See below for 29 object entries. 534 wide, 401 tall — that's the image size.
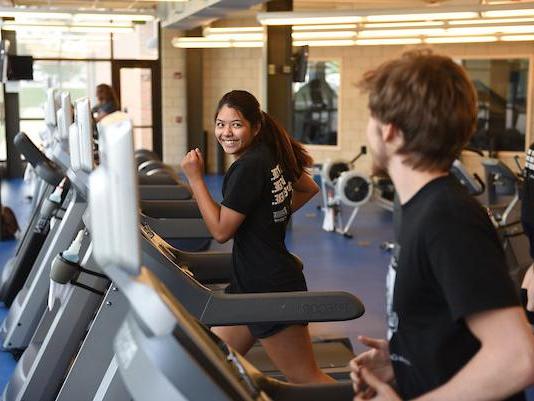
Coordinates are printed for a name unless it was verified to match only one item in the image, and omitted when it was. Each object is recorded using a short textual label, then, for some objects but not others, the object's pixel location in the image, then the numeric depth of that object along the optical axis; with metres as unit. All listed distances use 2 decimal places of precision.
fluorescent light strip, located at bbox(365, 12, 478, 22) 6.13
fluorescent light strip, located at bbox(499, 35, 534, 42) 7.71
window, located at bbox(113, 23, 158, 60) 15.17
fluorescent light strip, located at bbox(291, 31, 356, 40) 7.32
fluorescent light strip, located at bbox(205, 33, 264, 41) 8.94
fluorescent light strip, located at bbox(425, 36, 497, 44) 7.87
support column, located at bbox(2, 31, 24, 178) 14.43
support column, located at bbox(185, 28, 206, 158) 15.26
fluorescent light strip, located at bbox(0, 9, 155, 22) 8.13
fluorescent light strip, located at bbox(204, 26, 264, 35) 8.34
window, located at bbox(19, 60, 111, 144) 14.86
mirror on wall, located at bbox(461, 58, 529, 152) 13.33
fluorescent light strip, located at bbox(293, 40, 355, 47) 8.12
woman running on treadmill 3.06
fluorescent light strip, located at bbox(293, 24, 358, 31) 7.09
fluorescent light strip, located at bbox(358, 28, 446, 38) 7.11
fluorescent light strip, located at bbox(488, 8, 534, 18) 5.72
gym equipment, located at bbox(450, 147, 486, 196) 6.67
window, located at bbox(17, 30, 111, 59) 14.88
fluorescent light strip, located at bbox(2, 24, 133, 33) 8.95
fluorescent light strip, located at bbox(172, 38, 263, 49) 9.57
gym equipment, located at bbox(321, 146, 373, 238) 8.78
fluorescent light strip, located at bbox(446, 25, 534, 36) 6.75
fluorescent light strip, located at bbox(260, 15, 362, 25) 6.35
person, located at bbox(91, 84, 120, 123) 7.90
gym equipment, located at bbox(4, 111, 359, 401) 2.87
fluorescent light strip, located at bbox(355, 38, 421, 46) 7.96
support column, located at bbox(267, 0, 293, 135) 8.85
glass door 15.38
